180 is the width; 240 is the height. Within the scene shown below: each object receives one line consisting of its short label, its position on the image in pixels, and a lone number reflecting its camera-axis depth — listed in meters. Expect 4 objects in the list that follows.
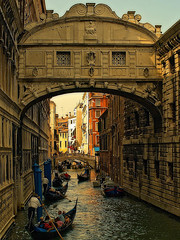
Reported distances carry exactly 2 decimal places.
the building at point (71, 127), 129.82
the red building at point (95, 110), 74.94
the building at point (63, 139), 144.50
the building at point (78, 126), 109.69
